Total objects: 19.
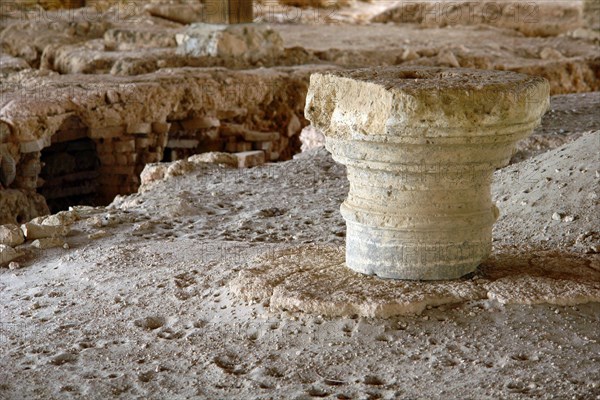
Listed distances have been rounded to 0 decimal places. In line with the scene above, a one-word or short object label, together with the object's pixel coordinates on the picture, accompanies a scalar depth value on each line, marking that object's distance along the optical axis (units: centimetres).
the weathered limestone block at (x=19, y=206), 860
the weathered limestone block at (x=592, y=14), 1398
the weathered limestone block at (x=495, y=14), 1567
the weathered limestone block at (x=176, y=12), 1516
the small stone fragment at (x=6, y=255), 555
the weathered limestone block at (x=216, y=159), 812
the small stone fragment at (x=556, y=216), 515
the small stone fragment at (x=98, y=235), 603
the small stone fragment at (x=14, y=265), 547
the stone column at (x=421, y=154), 391
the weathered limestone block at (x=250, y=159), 844
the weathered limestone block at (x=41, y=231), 601
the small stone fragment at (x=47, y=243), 584
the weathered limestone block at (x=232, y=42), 1138
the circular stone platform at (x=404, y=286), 389
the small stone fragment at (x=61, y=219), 627
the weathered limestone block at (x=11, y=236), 584
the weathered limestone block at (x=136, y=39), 1266
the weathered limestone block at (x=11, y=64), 1116
